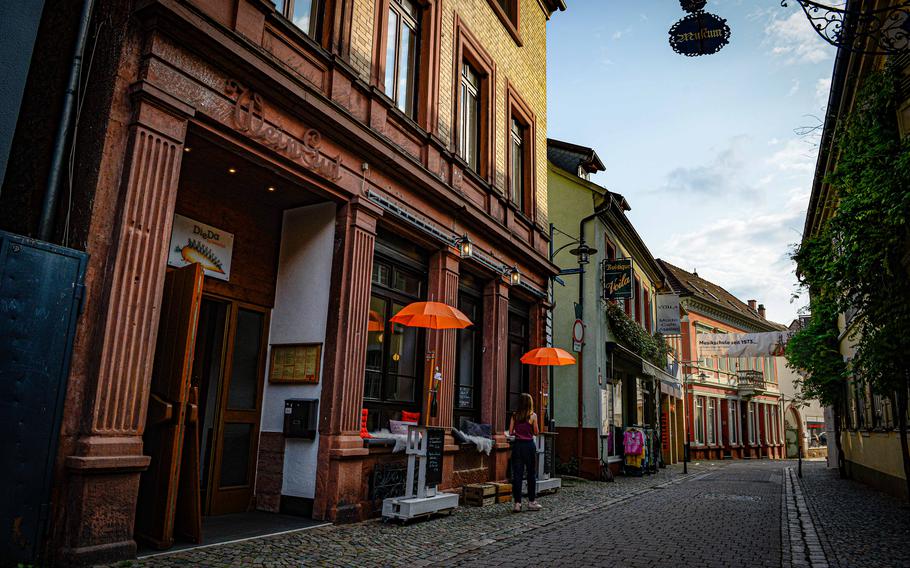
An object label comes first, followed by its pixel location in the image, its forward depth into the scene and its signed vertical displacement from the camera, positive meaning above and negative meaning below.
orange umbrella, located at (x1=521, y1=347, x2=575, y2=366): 11.97 +1.07
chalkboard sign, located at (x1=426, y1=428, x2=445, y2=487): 8.12 -0.62
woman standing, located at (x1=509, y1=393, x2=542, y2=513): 9.50 -0.50
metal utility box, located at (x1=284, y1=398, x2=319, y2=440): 7.59 -0.19
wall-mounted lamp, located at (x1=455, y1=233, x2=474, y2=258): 10.50 +2.76
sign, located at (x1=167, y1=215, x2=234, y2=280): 7.07 +1.80
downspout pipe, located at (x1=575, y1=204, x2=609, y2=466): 16.06 +1.16
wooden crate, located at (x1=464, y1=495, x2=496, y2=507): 9.80 -1.46
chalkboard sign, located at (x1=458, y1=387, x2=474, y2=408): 11.45 +0.22
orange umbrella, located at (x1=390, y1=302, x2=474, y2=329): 8.35 +1.24
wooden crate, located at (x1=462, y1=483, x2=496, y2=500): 9.81 -1.29
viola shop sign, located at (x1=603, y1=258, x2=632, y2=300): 18.16 +4.02
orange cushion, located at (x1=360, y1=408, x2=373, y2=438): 8.09 -0.24
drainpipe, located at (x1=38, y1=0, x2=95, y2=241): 5.02 +2.11
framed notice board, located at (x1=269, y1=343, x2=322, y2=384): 7.84 +0.50
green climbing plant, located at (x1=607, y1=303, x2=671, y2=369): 19.31 +2.60
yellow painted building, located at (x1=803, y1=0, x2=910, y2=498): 10.58 +0.71
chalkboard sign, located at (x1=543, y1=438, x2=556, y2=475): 12.24 -0.85
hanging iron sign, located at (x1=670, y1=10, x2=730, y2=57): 7.88 +4.93
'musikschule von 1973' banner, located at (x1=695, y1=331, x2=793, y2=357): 26.98 +3.42
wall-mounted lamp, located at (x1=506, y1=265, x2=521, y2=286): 12.78 +2.79
